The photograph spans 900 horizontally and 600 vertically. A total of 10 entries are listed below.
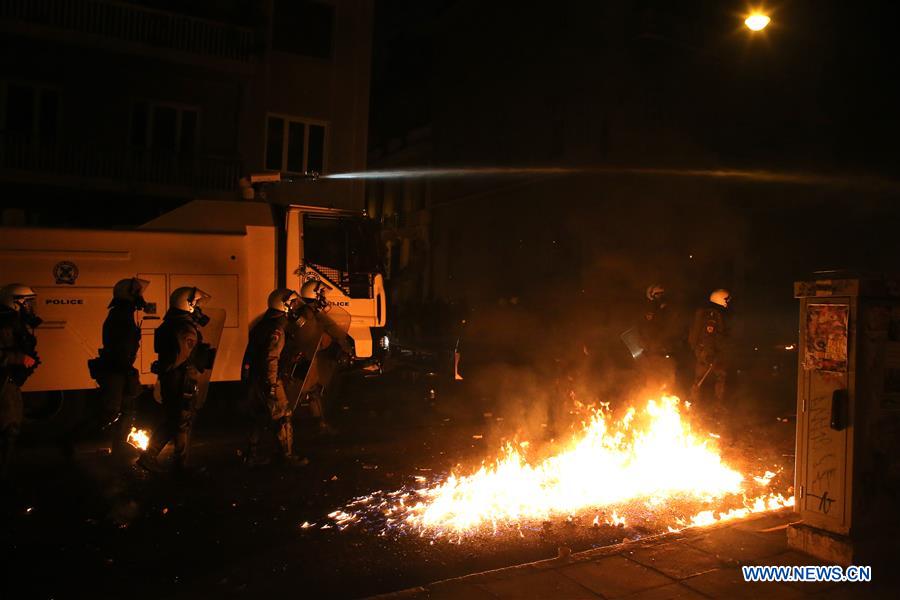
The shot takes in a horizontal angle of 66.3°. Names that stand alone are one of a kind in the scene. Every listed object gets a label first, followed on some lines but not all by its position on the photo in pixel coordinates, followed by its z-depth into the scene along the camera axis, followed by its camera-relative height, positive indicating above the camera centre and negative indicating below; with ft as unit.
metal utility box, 14.52 -1.79
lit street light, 27.86 +12.60
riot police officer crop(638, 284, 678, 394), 31.78 -1.02
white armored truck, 26.89 +1.46
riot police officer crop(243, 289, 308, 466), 22.22 -2.15
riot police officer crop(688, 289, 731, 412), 30.76 -0.79
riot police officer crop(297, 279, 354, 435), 24.34 -1.20
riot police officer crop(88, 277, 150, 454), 23.40 -2.06
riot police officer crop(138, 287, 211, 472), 21.42 -2.21
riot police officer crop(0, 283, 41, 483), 20.00 -2.08
